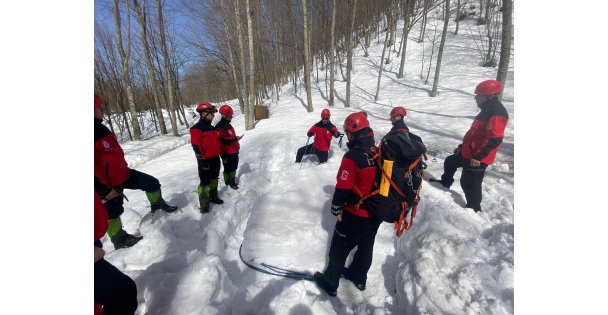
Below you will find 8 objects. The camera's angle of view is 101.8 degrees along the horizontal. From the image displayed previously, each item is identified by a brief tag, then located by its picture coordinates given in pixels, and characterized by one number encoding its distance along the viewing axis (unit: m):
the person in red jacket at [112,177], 2.70
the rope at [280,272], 2.87
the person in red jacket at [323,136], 5.89
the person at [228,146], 4.50
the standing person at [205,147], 3.81
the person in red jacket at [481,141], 3.27
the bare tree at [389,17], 21.03
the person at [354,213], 2.35
